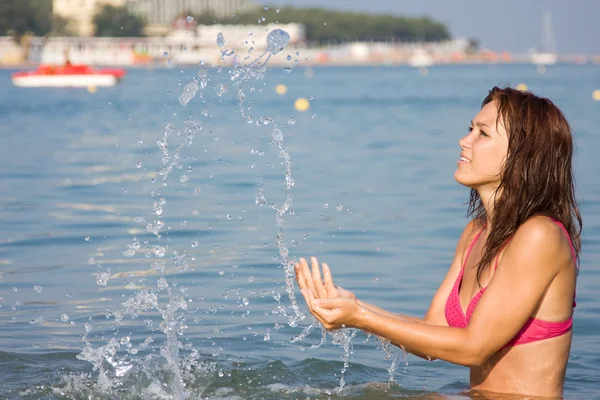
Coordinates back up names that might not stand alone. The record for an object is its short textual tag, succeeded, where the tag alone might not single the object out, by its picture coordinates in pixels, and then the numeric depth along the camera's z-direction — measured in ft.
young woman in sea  17.99
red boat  284.96
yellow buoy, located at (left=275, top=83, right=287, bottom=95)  291.25
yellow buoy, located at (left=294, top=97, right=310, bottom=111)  191.95
